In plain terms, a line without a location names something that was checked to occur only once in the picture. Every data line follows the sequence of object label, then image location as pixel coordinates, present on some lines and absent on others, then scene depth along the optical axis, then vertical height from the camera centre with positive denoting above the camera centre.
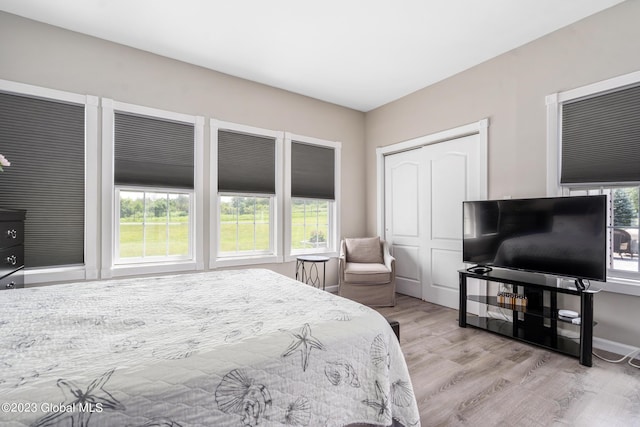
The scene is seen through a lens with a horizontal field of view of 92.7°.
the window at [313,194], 4.38 +0.28
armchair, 3.92 -0.90
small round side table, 4.27 -0.87
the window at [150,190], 3.13 +0.26
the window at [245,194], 3.74 +0.25
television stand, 2.38 -0.90
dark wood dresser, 2.14 -0.26
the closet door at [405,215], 4.34 -0.02
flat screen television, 2.44 -0.20
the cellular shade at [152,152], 3.18 +0.68
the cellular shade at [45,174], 2.71 +0.36
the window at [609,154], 2.53 +0.53
